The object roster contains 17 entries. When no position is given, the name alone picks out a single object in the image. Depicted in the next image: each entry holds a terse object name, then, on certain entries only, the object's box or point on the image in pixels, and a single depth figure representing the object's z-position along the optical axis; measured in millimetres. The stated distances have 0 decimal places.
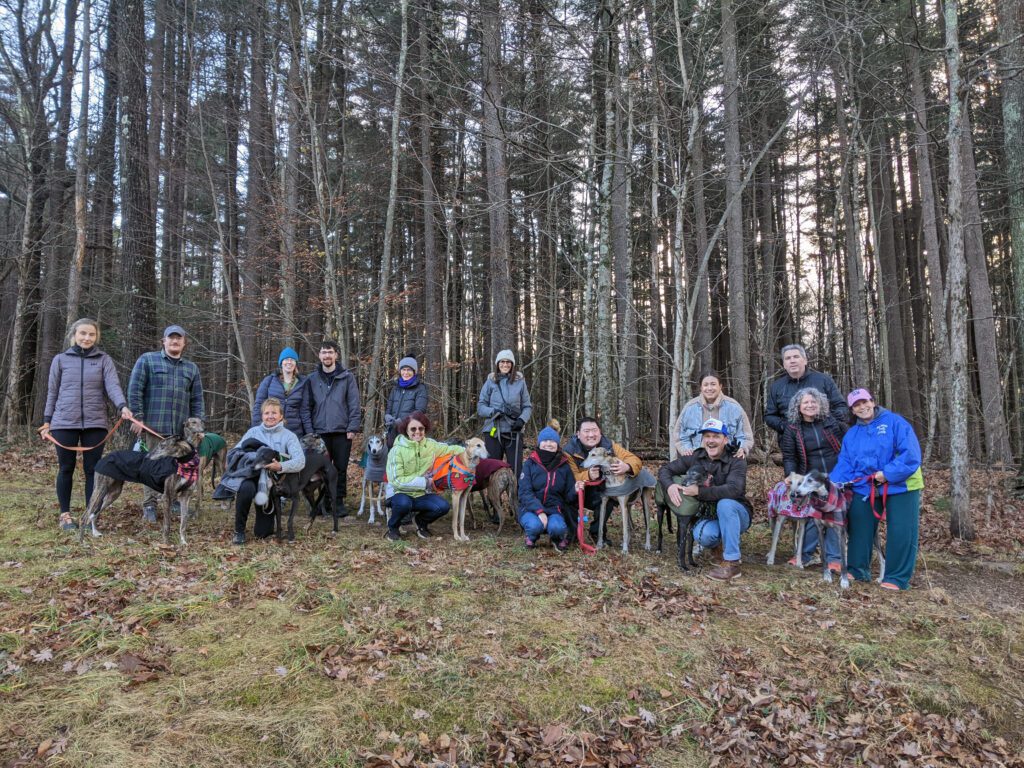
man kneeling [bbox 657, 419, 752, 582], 5121
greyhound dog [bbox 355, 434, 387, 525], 6918
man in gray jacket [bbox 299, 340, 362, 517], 6664
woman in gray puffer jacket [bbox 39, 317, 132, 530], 5445
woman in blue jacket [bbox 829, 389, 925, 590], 4789
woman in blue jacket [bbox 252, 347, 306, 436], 6632
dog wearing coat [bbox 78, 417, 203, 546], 5223
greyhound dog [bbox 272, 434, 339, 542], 5762
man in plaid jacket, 5848
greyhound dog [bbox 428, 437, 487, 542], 6234
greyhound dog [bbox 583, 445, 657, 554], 5711
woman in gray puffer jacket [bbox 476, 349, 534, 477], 7074
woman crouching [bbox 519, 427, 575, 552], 5887
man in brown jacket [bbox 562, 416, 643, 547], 5788
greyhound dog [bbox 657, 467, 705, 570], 5328
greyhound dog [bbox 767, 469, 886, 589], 4918
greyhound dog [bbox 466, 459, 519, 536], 6637
